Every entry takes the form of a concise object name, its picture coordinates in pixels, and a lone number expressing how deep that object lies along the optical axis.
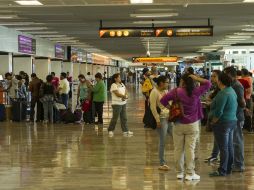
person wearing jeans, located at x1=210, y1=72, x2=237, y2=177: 7.62
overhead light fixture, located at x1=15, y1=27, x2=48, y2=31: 20.30
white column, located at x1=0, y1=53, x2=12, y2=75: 20.34
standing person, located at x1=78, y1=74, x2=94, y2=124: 16.41
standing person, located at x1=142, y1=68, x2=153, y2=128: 14.02
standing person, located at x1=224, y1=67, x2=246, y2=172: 8.21
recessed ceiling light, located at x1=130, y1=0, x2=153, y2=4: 12.87
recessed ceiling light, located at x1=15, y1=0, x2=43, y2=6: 12.80
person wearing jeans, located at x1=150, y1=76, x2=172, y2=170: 8.32
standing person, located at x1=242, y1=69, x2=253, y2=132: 11.54
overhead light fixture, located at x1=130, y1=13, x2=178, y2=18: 15.71
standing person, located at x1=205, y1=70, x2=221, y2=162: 9.20
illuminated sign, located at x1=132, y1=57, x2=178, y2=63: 31.73
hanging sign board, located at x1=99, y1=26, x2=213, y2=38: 16.03
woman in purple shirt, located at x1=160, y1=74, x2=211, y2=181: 7.46
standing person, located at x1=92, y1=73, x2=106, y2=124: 15.55
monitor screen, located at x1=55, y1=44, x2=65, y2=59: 28.80
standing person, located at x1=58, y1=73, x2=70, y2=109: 18.41
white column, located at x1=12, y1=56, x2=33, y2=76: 23.62
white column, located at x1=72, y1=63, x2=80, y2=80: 37.22
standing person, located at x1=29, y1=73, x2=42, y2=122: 16.84
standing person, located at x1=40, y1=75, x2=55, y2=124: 16.27
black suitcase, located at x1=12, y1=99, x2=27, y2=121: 17.25
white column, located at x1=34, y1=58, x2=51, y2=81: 26.52
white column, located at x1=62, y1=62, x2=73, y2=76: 32.72
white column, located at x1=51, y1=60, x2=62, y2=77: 30.25
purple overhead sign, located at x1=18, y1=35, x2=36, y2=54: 21.49
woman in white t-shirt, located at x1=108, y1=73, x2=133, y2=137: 12.66
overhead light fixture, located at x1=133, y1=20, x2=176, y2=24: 17.78
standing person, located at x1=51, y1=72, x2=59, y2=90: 18.80
